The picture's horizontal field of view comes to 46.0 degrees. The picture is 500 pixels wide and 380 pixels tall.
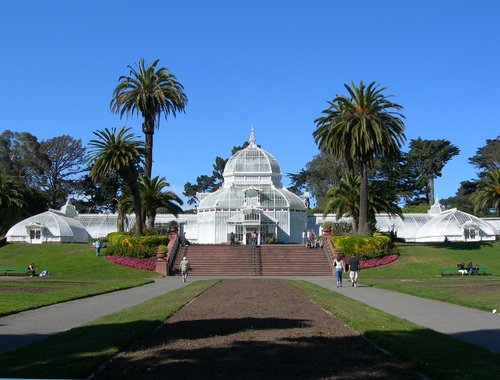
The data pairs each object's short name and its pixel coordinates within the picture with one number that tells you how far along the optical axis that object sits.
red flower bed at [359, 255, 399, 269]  46.00
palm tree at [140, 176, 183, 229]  54.12
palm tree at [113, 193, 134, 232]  56.72
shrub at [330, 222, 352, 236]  58.09
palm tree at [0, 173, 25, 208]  63.59
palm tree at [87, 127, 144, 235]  48.25
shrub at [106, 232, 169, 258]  47.09
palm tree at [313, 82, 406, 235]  47.61
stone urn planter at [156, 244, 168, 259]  44.59
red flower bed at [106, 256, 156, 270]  45.88
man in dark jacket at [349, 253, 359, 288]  31.89
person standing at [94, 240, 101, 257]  48.06
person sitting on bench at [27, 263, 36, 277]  41.25
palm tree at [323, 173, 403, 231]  52.84
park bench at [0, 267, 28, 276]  41.56
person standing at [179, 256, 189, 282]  36.69
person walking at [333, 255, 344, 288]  31.59
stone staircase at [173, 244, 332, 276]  45.00
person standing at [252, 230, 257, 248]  51.81
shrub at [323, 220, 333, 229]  51.03
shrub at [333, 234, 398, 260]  46.81
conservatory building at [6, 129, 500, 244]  62.25
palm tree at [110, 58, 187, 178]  57.00
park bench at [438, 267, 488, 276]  40.41
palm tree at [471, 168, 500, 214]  56.01
